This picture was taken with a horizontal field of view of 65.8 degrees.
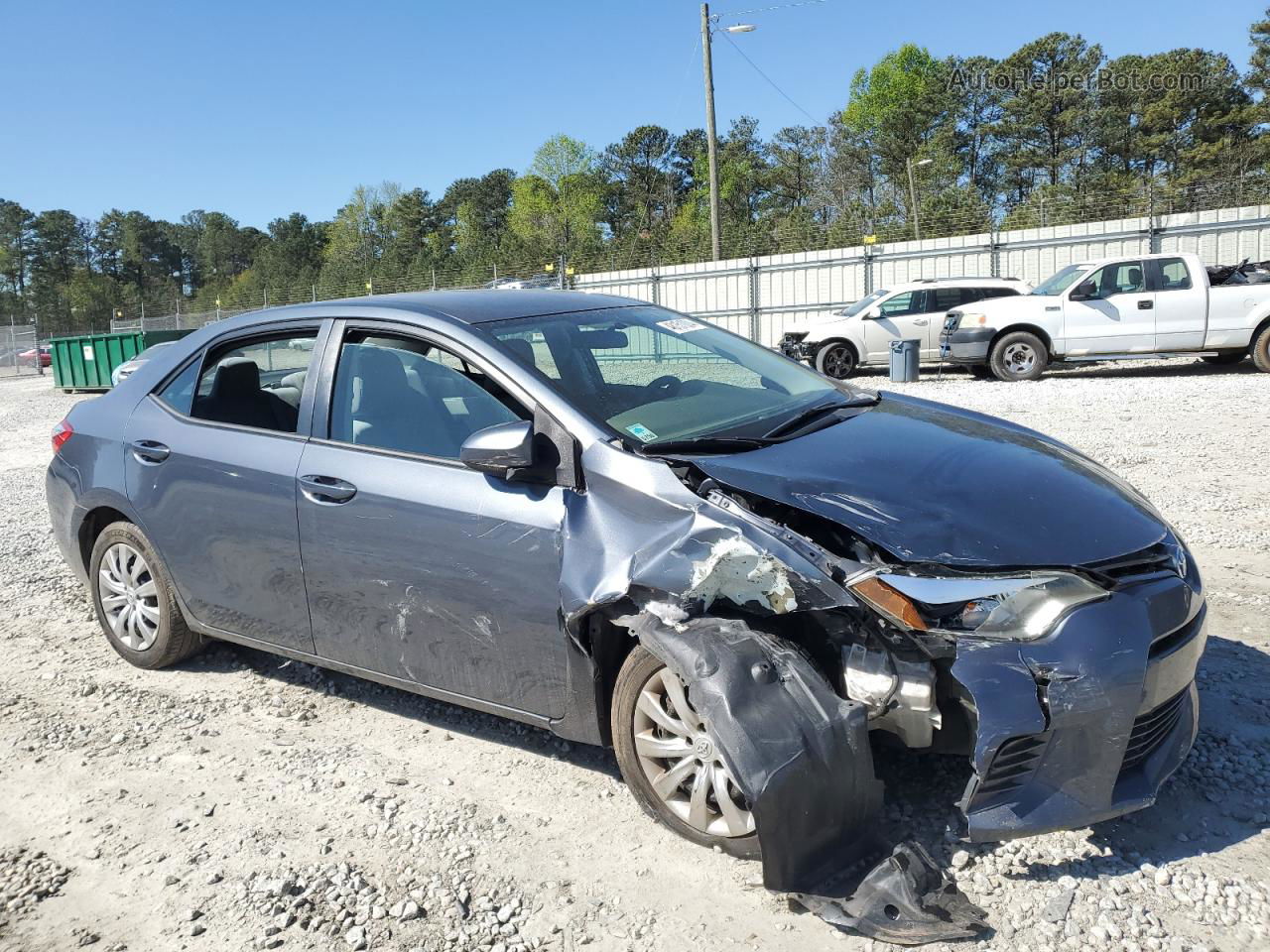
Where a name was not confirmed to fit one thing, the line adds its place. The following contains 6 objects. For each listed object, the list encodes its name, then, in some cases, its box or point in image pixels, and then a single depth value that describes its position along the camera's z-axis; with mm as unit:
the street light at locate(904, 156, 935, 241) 27569
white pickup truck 14633
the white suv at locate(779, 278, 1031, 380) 17609
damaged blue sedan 2570
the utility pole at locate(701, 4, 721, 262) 25938
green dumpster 26141
